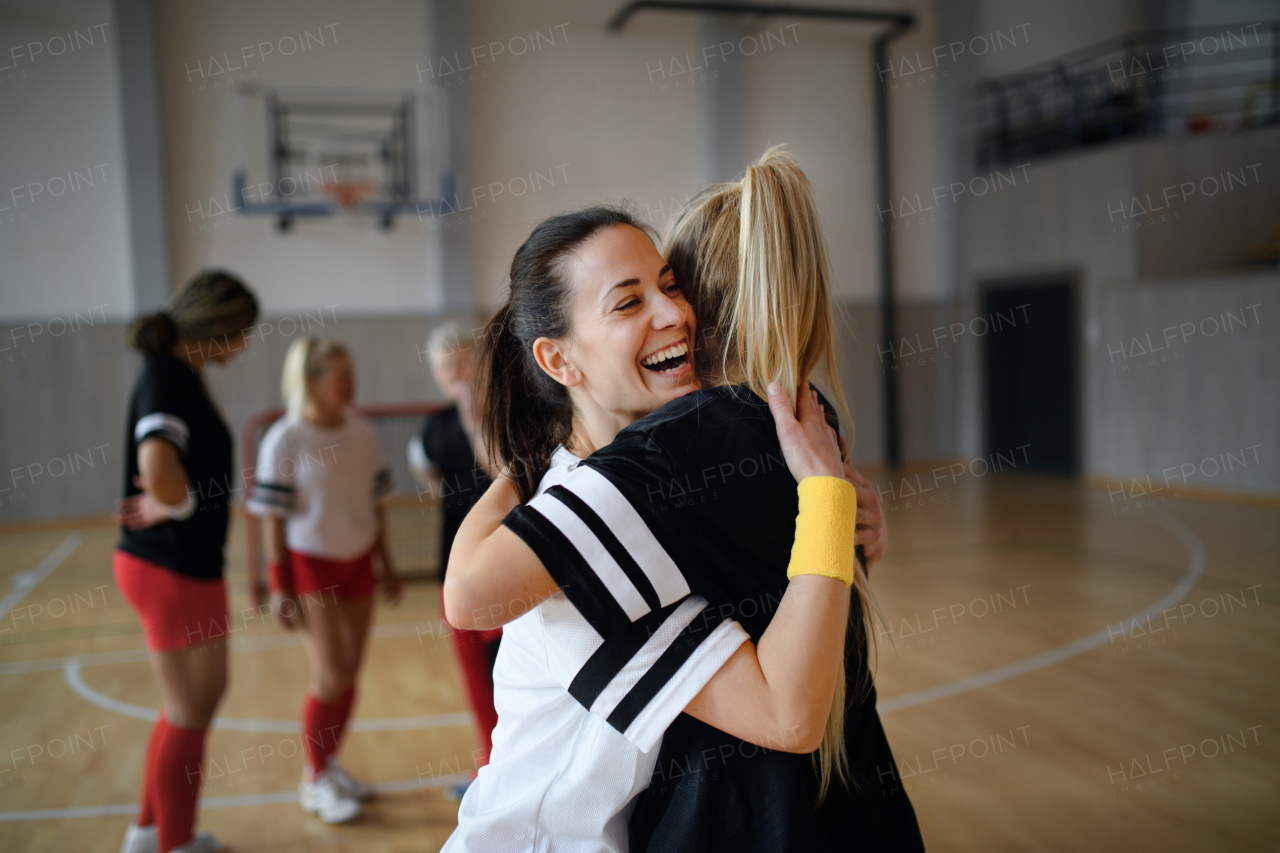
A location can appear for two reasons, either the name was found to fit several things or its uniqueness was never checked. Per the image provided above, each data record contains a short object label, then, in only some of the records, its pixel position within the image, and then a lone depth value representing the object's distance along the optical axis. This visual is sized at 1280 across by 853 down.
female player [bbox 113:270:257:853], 2.60
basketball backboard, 9.48
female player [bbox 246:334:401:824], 3.21
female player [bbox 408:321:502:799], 3.09
